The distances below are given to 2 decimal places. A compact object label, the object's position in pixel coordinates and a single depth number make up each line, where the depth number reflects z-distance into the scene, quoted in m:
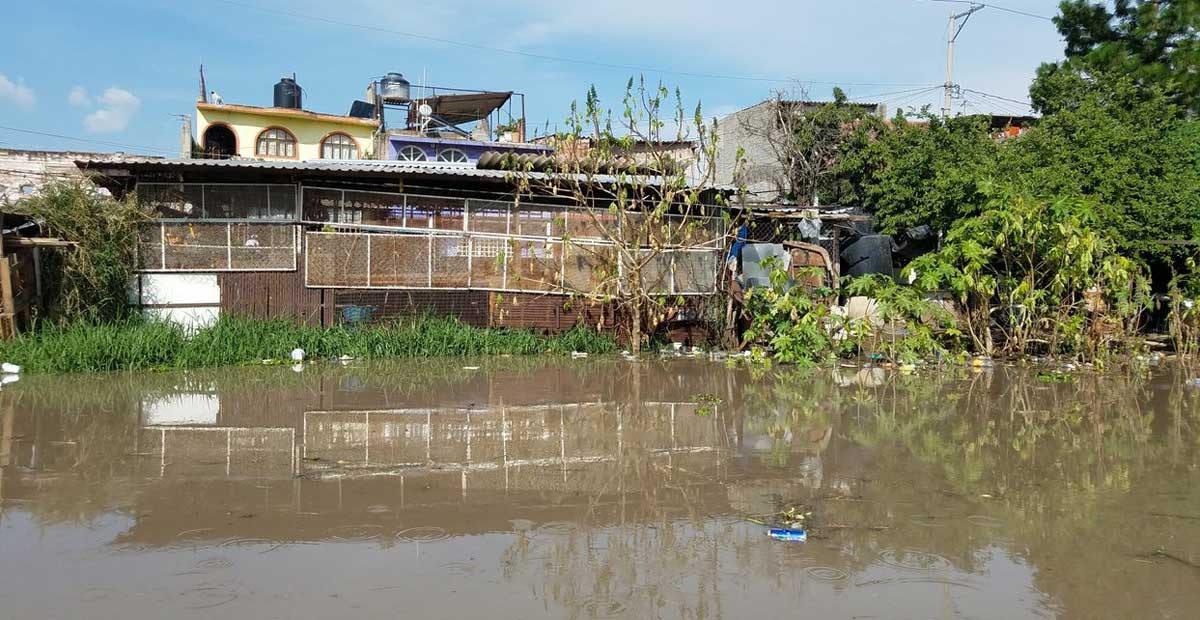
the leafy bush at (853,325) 10.93
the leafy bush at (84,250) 10.20
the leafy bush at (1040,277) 10.81
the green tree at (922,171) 13.23
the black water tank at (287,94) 23.44
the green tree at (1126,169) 12.34
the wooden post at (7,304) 9.48
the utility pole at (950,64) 22.27
